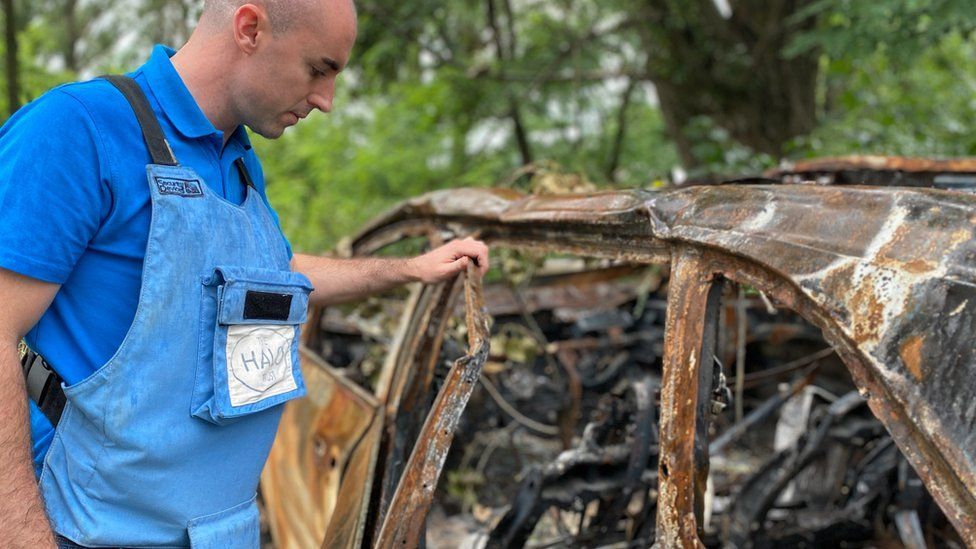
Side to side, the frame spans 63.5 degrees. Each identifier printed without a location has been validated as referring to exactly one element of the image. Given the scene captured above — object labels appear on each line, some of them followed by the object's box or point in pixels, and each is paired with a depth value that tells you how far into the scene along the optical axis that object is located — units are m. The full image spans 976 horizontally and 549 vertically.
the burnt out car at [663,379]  1.19
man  1.32
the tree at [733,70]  7.62
